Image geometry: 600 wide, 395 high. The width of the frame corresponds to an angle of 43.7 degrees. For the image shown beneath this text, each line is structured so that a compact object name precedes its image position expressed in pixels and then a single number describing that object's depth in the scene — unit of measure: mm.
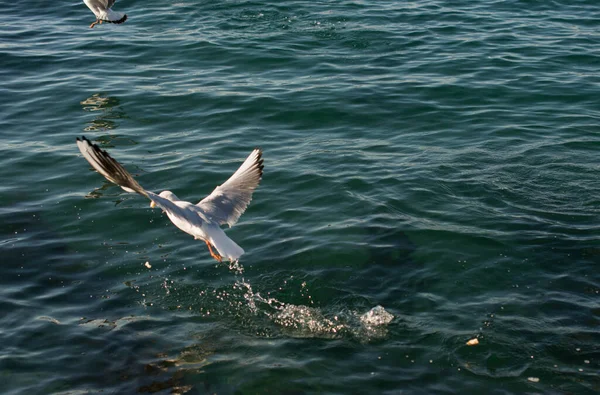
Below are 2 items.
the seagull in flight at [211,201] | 6922
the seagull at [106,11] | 15836
